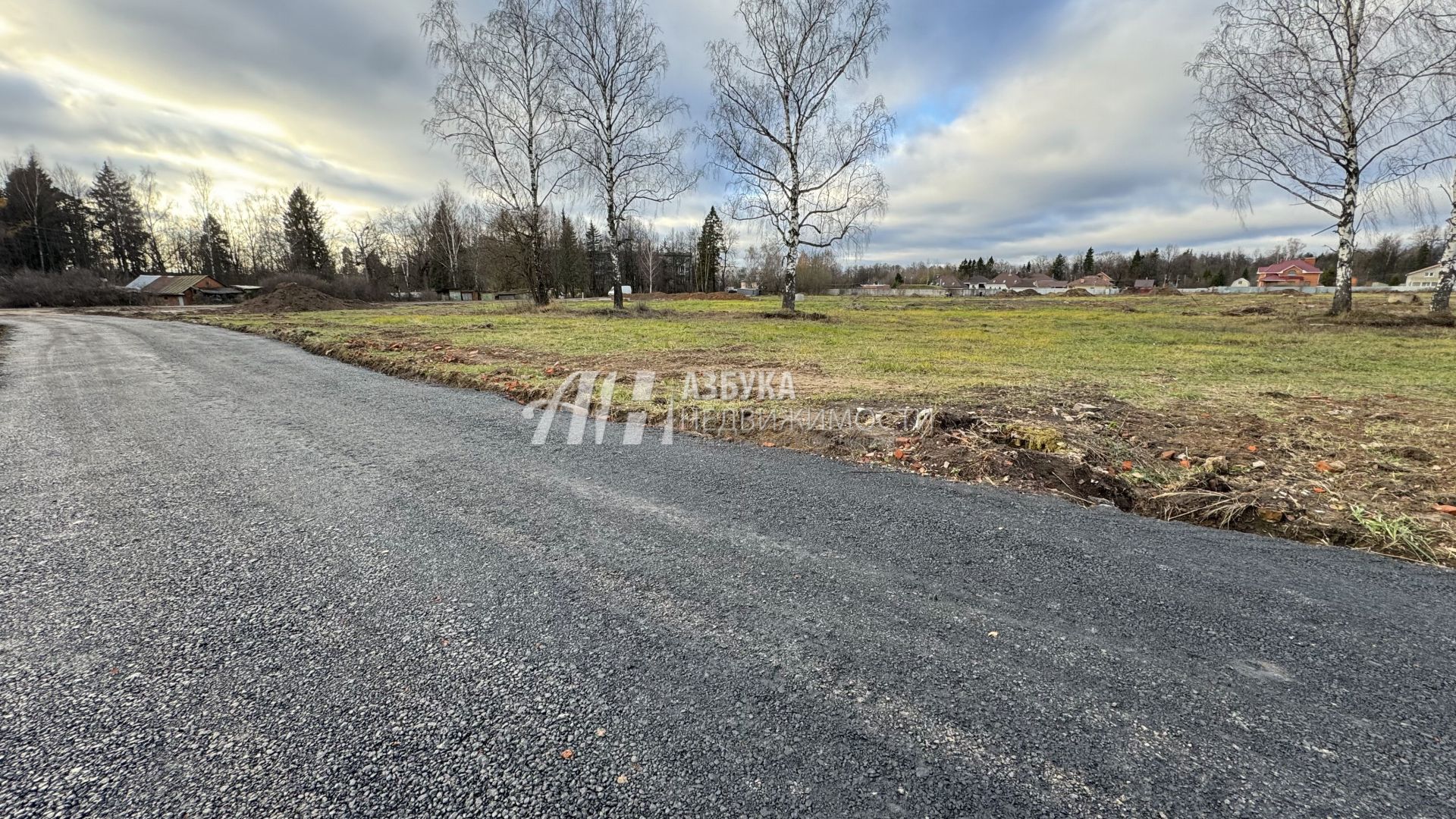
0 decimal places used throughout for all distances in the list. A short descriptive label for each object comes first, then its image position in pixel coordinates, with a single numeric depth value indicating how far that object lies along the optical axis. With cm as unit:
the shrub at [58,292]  3172
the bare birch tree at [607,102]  1848
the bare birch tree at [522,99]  1897
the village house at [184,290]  3744
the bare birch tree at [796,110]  1630
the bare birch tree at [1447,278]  1348
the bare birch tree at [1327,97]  1239
